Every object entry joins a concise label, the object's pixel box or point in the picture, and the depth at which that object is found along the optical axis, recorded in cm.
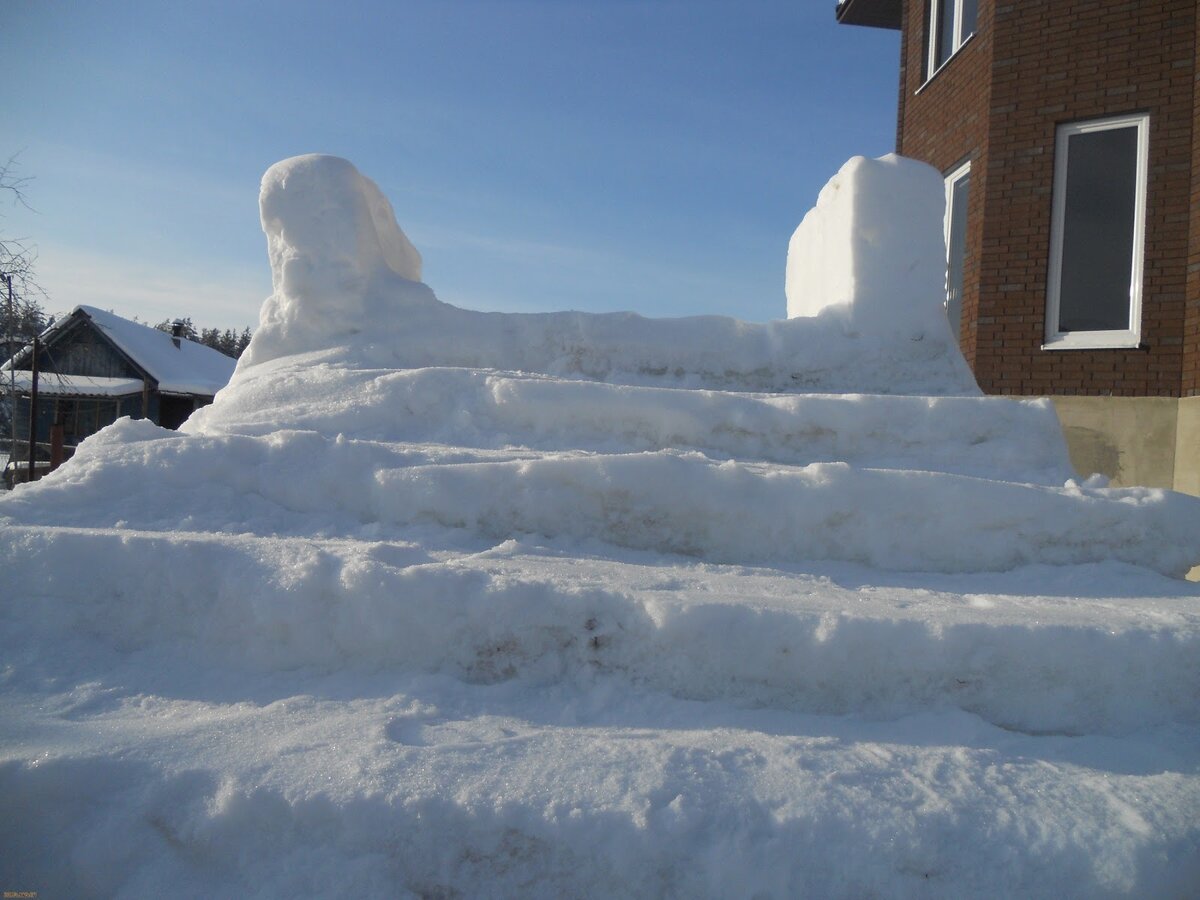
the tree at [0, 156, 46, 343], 1195
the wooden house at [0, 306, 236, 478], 2120
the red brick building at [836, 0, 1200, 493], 570
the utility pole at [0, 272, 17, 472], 1190
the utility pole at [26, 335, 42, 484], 1093
